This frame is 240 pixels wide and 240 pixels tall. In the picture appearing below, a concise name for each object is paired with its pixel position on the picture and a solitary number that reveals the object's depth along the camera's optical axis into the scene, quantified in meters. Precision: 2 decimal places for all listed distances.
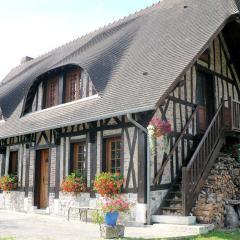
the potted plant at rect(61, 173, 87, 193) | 11.39
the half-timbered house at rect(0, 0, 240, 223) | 9.99
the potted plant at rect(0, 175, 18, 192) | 14.35
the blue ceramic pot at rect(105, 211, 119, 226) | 8.08
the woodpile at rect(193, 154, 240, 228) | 9.68
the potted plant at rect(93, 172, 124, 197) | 10.16
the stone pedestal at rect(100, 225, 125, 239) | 7.97
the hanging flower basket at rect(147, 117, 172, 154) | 9.41
